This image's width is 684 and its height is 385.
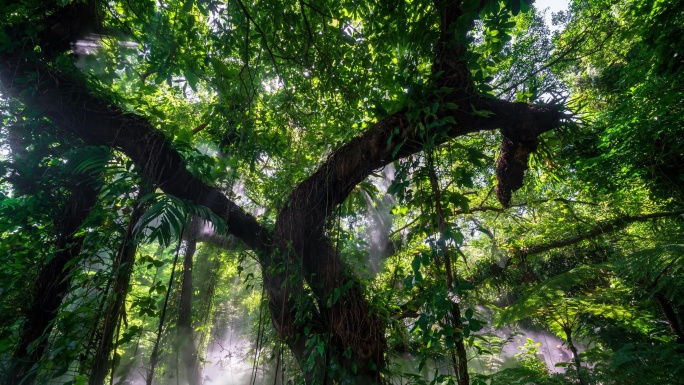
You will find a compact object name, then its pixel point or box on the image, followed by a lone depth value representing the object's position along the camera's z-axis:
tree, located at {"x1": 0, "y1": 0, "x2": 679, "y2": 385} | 2.01
